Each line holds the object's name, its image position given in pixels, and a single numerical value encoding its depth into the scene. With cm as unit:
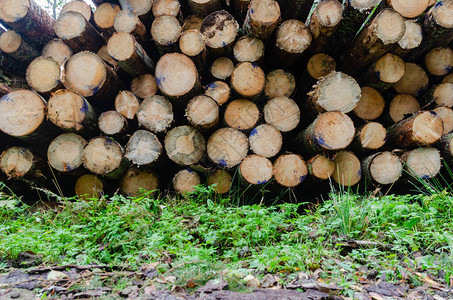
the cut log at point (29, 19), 349
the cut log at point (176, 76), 324
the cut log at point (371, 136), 333
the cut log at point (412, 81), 365
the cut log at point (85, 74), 327
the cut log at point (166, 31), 335
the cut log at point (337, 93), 317
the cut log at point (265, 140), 324
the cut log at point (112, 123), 329
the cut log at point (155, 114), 333
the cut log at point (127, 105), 343
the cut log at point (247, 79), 324
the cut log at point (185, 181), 338
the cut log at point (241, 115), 334
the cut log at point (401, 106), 363
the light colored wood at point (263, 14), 317
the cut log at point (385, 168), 325
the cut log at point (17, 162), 330
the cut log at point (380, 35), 302
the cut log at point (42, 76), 339
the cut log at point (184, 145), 333
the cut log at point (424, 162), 321
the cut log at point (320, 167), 313
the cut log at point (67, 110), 313
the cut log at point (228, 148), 326
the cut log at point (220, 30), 332
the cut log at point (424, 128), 316
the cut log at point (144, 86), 355
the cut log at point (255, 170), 309
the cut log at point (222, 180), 339
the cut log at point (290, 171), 317
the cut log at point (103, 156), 321
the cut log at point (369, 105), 356
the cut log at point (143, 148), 325
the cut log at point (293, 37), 326
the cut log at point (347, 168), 333
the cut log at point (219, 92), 336
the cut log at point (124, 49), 324
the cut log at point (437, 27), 323
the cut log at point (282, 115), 337
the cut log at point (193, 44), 327
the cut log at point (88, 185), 347
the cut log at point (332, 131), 300
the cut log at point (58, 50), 383
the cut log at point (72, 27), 359
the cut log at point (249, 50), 336
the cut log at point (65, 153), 326
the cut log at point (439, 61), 359
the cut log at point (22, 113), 311
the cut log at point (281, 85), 355
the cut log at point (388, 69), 332
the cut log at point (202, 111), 318
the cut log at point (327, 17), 310
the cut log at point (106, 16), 380
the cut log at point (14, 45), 374
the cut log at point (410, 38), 330
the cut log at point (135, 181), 349
